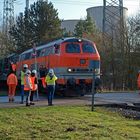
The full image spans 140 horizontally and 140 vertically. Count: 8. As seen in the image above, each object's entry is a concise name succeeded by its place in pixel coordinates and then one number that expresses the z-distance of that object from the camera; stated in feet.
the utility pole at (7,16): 240.53
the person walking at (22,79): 74.30
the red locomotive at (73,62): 84.58
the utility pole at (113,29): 175.52
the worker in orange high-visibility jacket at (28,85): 69.09
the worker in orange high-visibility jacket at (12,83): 79.20
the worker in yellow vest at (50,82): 70.33
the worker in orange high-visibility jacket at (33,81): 71.88
